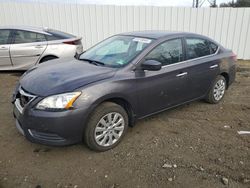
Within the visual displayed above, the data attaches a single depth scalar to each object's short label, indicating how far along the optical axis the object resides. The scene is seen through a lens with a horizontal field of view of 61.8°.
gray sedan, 2.45
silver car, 5.79
